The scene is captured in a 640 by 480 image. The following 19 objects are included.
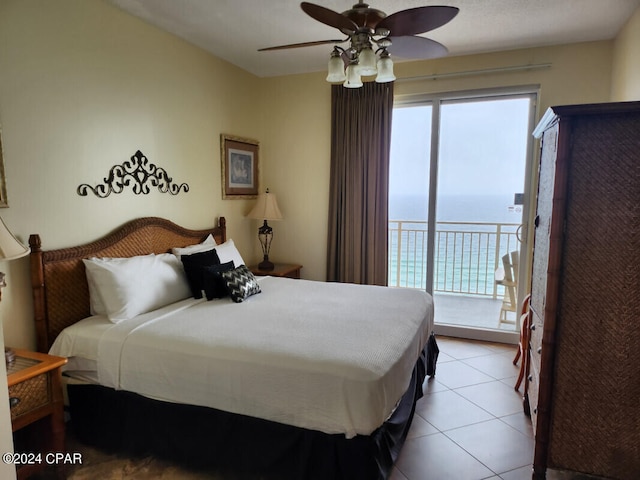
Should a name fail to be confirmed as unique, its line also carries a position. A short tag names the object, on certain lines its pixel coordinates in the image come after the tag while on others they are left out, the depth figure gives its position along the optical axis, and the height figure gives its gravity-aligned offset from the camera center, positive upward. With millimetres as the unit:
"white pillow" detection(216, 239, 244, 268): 3281 -469
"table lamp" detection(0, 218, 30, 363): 1652 -223
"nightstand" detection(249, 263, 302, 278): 3965 -732
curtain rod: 3460 +1157
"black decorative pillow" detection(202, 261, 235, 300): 2775 -595
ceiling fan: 1869 +845
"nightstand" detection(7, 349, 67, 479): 1744 -957
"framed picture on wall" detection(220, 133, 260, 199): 3904 +323
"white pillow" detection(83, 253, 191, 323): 2375 -555
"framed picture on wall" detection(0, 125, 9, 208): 2090 +42
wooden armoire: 1657 -417
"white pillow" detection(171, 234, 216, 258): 3105 -409
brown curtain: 3914 +172
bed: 1761 -825
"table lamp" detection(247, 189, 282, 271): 4102 -144
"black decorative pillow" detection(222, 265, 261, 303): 2748 -605
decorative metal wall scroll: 2678 +121
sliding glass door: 3707 +207
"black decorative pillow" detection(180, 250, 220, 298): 2850 -508
